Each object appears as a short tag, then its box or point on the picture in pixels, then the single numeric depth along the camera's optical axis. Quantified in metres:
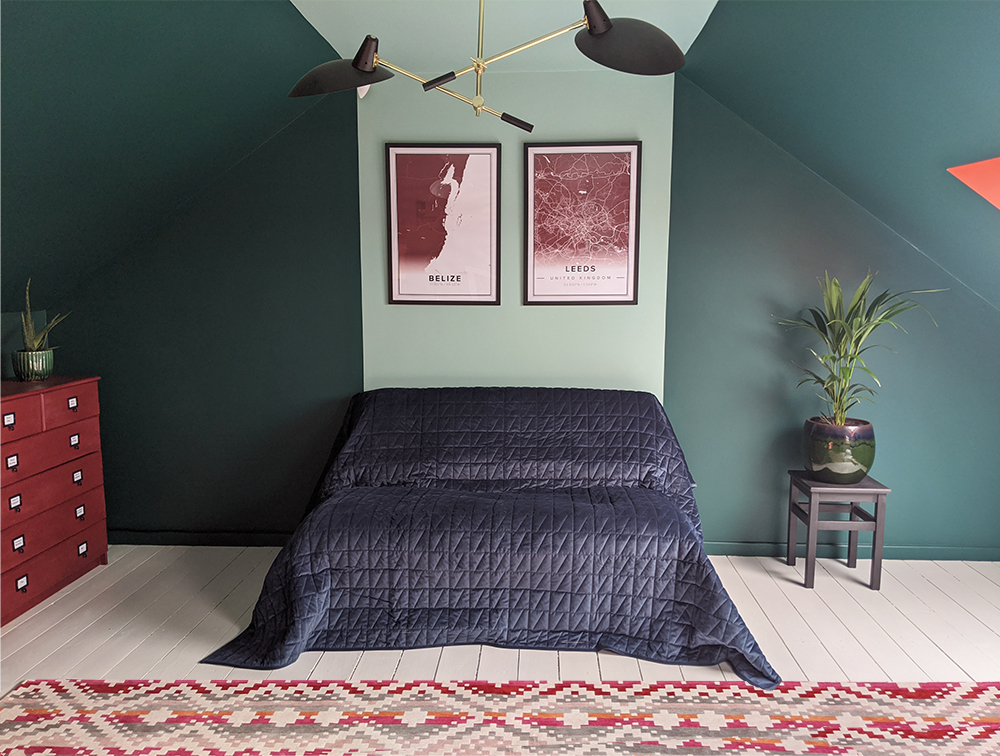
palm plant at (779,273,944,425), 3.22
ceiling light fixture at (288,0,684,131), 1.56
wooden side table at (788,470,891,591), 3.19
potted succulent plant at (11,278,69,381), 3.26
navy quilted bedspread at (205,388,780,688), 2.62
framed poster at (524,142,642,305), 3.54
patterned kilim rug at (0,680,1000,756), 2.12
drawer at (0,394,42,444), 2.89
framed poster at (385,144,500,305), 3.58
